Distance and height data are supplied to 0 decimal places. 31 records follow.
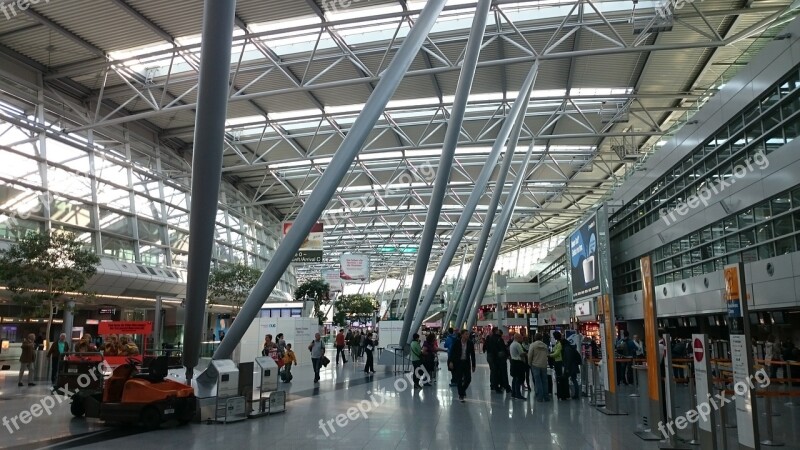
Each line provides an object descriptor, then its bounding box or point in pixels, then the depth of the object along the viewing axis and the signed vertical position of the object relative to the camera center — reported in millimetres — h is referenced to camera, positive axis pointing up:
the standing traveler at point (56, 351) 16484 -1012
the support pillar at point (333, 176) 12055 +3142
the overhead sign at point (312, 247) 29156 +3630
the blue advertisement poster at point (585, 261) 21438 +2247
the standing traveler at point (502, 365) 14523 -1354
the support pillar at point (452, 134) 14888 +5047
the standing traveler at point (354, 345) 29203 -1577
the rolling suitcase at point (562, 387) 13617 -1790
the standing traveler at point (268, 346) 17578 -964
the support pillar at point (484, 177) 20047 +4953
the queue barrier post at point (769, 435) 8297 -1848
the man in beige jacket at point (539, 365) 13102 -1189
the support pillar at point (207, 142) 7953 +2726
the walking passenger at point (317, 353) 17797 -1176
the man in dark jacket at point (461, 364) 13766 -1262
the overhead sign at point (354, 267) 33656 +2979
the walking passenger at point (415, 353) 16203 -1093
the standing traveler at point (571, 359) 13562 -1104
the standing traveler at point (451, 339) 14812 -657
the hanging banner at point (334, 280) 36931 +2375
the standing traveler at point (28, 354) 16297 -1039
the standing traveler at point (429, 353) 16000 -1110
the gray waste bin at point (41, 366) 18516 -1616
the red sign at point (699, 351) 7462 -508
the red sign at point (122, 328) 19781 -361
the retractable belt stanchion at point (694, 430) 8526 -1815
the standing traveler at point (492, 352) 14469 -981
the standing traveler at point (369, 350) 21578 -1324
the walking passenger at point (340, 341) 25125 -1129
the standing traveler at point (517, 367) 13645 -1297
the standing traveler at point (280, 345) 18319 -969
